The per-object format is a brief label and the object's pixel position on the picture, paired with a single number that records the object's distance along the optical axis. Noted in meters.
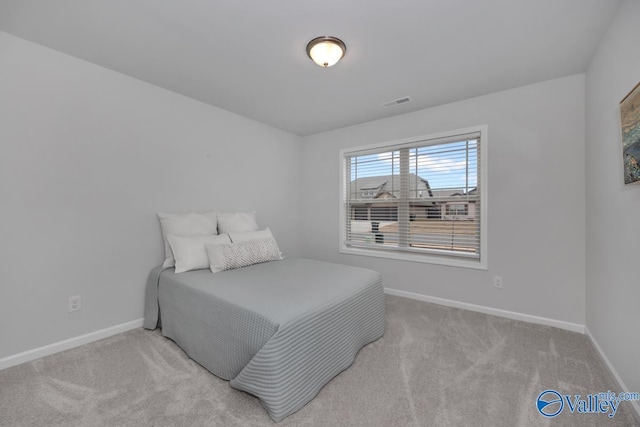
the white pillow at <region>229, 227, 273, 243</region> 2.73
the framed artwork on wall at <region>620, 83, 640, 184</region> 1.34
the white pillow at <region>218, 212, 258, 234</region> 2.90
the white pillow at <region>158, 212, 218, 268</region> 2.56
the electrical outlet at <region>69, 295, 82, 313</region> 2.12
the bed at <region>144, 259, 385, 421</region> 1.43
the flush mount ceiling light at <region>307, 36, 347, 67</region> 1.86
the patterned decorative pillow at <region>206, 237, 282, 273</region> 2.40
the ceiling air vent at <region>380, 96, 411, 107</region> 2.87
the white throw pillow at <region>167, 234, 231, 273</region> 2.37
